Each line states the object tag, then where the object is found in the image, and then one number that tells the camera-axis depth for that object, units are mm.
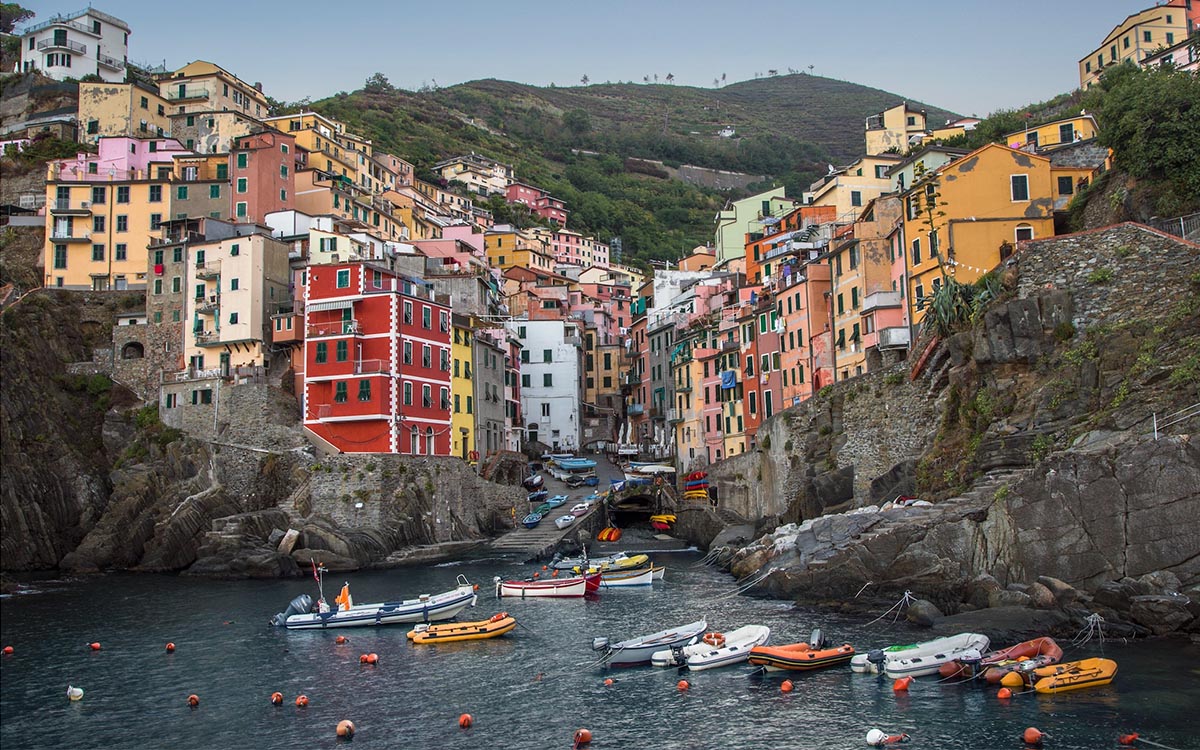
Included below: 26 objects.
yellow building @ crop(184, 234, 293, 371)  73125
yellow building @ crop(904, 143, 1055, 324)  52188
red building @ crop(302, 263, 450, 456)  67688
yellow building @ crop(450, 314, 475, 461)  76812
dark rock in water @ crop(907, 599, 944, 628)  36656
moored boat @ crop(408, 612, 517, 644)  40969
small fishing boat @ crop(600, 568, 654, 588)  54750
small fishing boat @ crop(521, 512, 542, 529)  71688
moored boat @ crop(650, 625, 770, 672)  34656
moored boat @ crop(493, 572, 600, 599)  51531
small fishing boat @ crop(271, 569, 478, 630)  44156
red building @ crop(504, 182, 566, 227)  175625
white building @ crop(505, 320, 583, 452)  101812
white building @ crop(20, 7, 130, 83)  113938
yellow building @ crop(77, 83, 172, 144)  100625
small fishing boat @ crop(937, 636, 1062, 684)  29656
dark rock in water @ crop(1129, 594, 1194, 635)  31828
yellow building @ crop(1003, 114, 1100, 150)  77562
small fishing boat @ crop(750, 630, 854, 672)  32688
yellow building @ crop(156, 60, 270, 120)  107562
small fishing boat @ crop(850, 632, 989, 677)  31266
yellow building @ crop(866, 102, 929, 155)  109062
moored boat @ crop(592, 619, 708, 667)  35656
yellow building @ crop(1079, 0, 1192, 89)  103125
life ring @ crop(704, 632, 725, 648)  35344
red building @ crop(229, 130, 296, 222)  86375
